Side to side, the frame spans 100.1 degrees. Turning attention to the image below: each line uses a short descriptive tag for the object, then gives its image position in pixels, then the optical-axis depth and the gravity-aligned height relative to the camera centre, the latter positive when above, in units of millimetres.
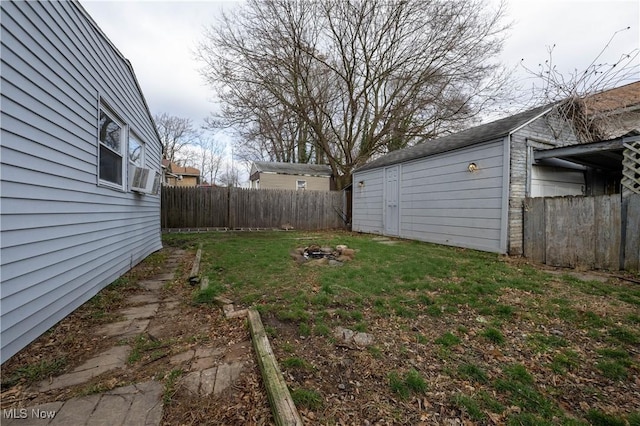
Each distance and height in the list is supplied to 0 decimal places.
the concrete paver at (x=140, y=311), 2789 -1149
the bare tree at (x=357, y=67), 10930 +6429
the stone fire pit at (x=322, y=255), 5268 -1002
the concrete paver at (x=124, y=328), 2400 -1151
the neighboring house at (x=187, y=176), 26031 +3186
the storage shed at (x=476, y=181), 5992 +830
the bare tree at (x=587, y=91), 5879 +3061
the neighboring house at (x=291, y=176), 18078 +2296
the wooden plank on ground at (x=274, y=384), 1362 -1049
